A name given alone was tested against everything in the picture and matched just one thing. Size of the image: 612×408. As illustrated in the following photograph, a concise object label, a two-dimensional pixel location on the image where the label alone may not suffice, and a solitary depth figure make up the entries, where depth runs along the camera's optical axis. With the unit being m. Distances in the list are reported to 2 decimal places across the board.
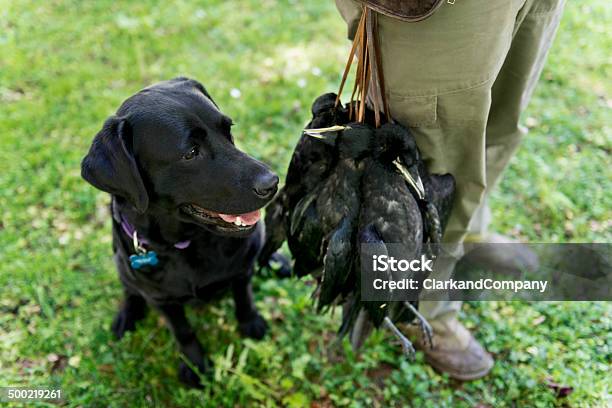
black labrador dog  1.85
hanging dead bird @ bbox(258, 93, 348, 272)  1.82
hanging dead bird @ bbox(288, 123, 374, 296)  1.71
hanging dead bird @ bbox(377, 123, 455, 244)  1.69
